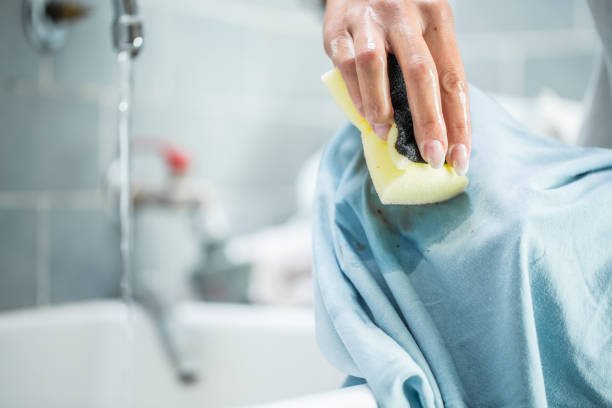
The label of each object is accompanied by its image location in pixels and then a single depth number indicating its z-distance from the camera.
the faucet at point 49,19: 0.83
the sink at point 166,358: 0.80
